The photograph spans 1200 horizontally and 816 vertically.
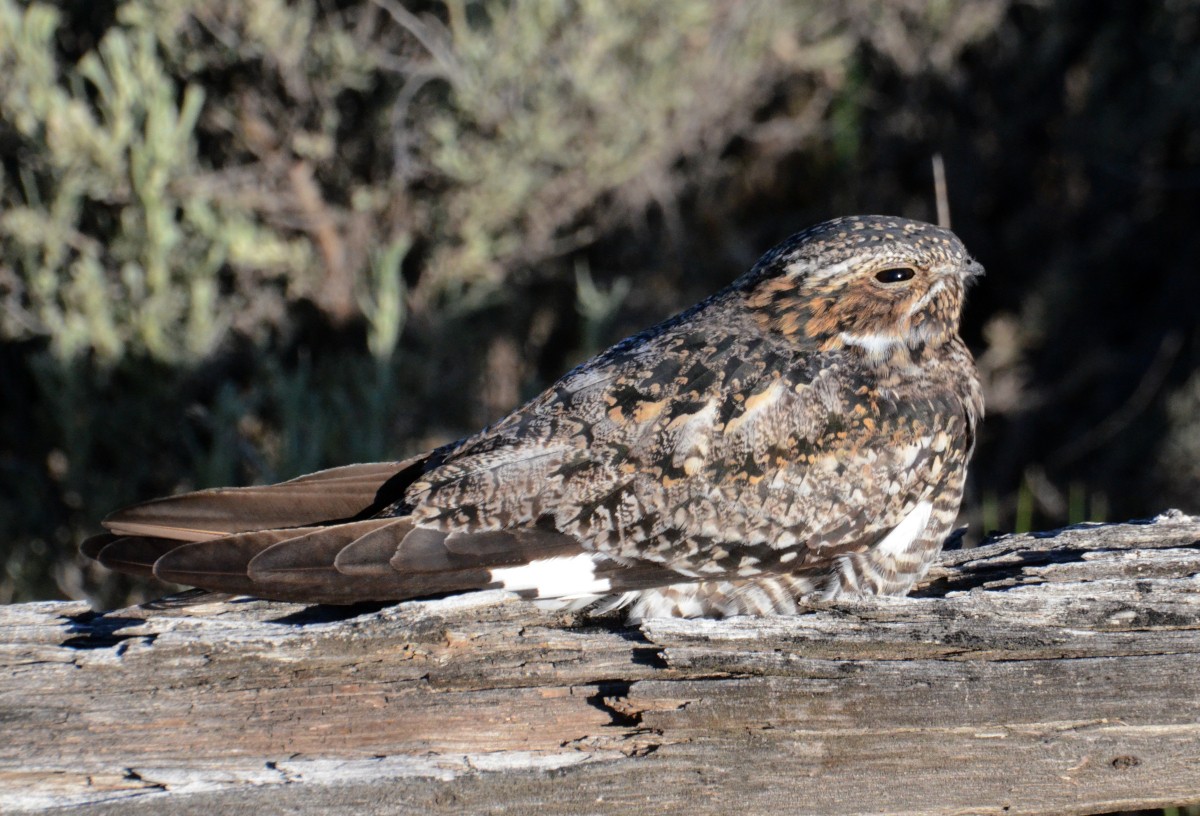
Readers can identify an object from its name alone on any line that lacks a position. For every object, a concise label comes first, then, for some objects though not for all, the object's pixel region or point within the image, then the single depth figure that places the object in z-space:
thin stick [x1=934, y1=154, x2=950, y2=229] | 6.22
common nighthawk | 4.26
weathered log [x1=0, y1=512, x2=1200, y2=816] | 3.91
